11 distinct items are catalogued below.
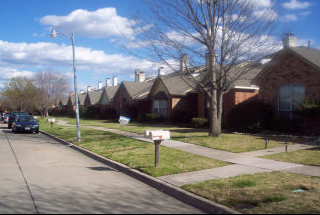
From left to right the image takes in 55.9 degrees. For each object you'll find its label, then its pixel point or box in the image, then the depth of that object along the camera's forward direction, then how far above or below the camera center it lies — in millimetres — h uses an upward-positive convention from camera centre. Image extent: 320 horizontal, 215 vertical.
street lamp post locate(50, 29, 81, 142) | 16125 +2102
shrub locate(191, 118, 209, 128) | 23000 -700
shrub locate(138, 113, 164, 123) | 29391 -434
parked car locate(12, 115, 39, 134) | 22062 -996
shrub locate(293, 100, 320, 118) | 15379 +219
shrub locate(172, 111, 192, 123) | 27438 -289
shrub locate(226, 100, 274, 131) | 17562 -174
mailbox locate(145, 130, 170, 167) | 8484 -651
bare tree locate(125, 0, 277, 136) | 14148 +2929
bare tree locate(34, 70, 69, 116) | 47344 +3801
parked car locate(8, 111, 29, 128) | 29031 -737
